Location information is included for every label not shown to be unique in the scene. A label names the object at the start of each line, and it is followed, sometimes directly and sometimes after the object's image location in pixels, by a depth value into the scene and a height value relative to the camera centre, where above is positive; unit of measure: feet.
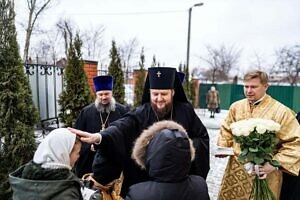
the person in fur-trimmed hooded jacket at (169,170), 5.30 -1.72
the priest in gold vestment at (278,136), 9.53 -2.09
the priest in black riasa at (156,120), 8.54 -1.52
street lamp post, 50.73 +5.88
